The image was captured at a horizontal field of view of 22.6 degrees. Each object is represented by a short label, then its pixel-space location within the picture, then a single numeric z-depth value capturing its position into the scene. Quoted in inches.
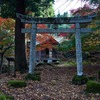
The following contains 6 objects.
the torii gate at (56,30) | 448.8
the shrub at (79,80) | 427.0
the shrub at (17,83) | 376.4
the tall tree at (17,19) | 614.9
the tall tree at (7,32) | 706.2
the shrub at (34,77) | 442.5
